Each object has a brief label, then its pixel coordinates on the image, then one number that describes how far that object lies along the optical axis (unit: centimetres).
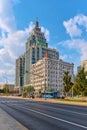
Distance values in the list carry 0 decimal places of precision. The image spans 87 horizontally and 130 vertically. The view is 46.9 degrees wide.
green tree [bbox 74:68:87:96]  2230
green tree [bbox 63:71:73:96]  2776
